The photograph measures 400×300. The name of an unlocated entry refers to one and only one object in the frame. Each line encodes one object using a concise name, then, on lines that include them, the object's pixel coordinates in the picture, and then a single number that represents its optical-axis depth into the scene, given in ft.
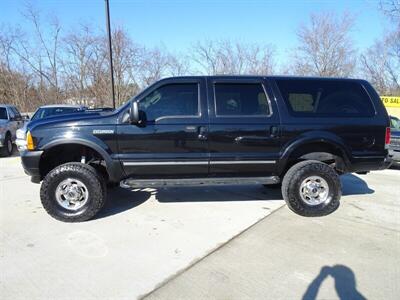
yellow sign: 64.18
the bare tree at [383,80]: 104.06
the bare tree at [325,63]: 98.78
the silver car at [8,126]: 35.91
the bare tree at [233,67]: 92.99
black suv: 14.96
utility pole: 40.21
